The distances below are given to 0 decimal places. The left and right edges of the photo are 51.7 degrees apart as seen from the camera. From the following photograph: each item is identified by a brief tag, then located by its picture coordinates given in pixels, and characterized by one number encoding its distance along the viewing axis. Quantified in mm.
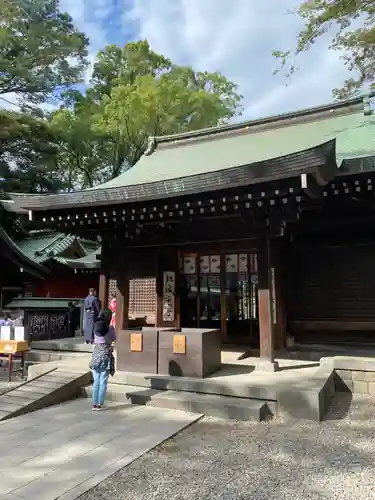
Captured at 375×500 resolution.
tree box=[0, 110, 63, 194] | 20438
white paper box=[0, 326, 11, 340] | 7691
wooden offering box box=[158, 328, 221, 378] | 6168
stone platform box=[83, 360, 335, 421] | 4988
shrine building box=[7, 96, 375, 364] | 6426
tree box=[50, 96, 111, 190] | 22062
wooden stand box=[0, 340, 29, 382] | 7363
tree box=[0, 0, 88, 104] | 20219
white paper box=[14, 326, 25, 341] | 7559
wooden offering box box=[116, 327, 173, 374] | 6574
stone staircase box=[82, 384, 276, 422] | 5039
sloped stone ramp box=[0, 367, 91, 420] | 5535
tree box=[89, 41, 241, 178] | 20844
